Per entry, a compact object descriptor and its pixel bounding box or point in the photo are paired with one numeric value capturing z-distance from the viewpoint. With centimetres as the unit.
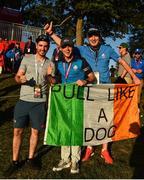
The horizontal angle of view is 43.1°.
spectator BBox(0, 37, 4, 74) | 860
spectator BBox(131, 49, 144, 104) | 560
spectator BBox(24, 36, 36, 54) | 850
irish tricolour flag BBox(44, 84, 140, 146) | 312
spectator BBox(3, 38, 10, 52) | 943
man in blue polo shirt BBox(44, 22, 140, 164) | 329
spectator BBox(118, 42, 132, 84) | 535
